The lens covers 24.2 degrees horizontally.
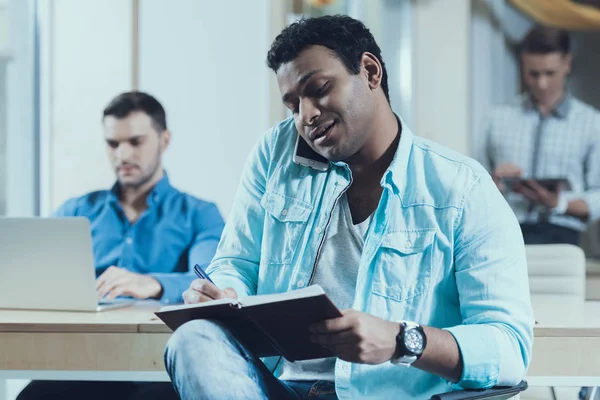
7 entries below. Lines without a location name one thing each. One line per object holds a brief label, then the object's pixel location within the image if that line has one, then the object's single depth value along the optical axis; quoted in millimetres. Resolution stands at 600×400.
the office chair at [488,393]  2012
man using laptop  2905
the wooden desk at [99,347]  2263
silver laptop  2413
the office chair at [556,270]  2749
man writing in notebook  2061
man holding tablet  3721
